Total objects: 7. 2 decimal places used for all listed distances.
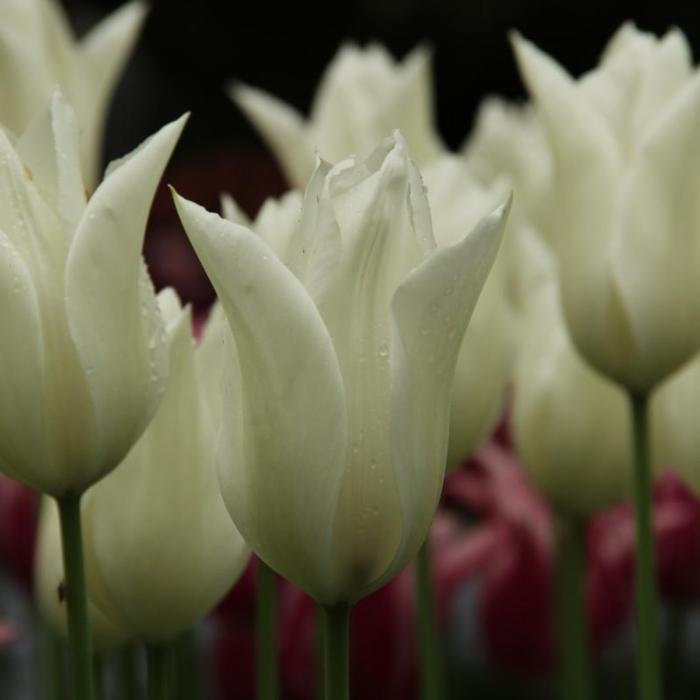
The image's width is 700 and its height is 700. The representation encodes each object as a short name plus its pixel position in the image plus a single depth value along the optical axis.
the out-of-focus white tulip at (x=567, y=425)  1.33
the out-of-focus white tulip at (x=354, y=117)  1.45
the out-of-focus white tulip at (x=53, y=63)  1.41
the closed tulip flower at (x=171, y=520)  1.21
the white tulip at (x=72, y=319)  1.17
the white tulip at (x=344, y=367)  1.14
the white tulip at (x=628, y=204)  1.27
